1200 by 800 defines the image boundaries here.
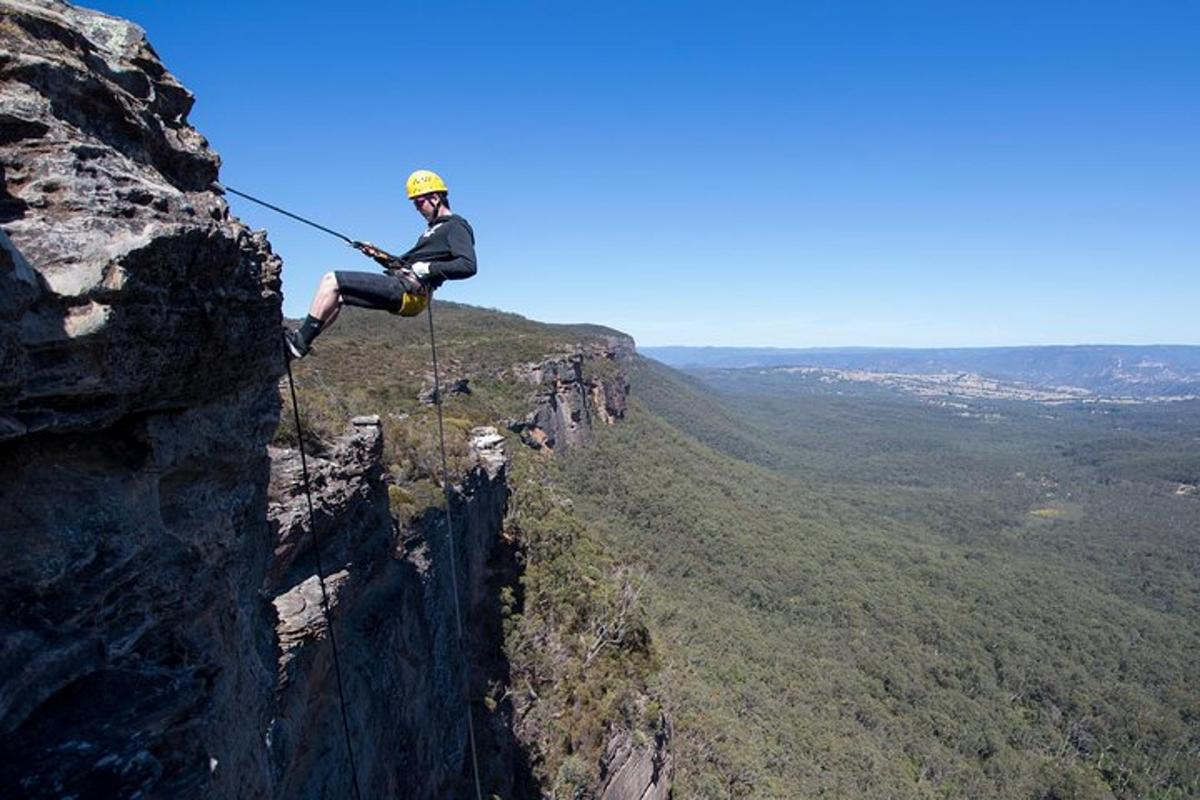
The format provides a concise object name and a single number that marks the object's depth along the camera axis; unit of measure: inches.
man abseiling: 259.8
